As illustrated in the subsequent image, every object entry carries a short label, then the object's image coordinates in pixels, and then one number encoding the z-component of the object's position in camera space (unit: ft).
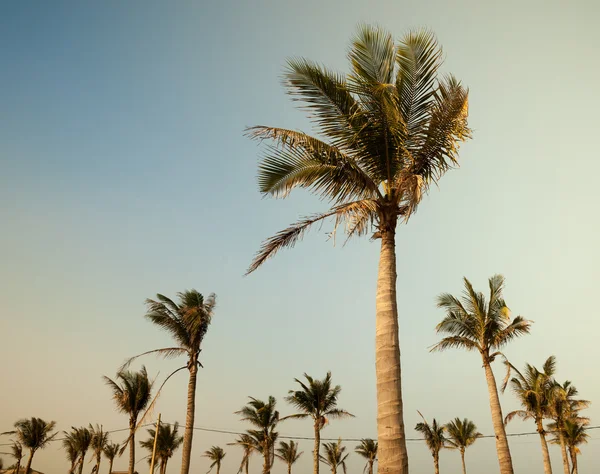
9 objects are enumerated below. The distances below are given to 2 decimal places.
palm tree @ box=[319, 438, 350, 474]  186.70
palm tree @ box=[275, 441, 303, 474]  196.85
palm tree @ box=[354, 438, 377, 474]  186.52
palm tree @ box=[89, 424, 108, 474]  165.48
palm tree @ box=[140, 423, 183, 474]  158.61
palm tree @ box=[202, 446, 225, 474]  239.71
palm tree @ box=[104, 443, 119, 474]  199.62
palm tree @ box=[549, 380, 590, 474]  95.86
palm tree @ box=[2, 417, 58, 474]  154.10
